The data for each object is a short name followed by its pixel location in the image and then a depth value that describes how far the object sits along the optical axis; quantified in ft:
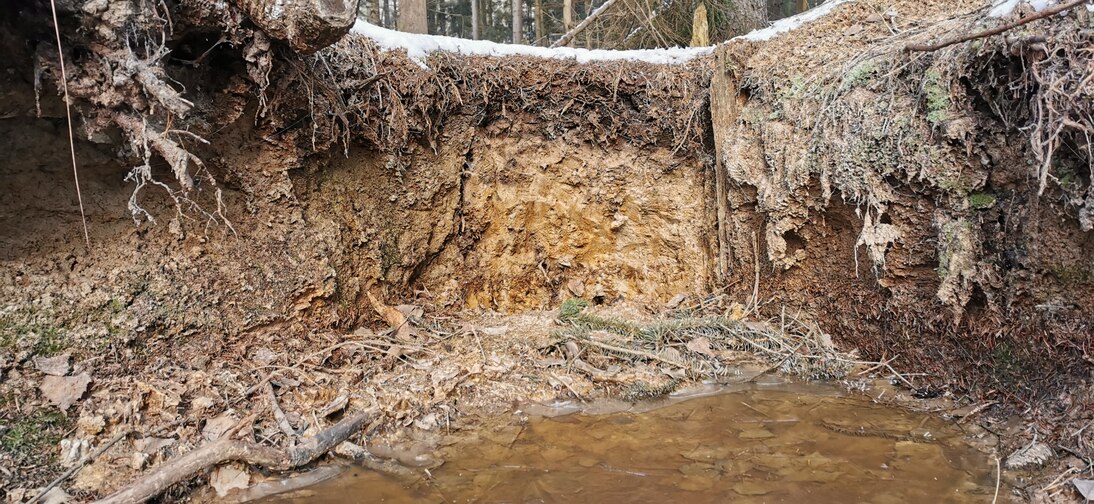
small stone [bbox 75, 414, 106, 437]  9.59
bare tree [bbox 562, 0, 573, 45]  29.55
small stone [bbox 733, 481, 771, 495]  9.26
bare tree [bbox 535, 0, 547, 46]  38.41
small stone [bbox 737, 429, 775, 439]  11.09
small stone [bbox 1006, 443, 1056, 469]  9.40
